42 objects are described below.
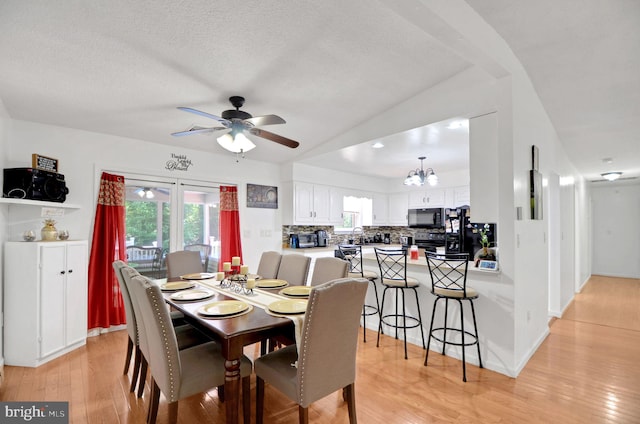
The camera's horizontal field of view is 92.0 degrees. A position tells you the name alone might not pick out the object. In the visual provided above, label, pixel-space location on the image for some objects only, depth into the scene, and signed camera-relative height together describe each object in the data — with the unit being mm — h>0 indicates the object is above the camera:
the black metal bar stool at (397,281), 3116 -665
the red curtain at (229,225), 4672 -119
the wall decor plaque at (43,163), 3051 +565
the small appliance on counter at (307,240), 5430 -414
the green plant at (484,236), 2991 -194
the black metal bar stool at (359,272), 3518 -667
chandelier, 4746 +579
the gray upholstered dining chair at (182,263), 3407 -520
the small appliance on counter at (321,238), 5695 -390
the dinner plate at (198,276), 3121 -605
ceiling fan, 2651 +793
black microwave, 6113 -34
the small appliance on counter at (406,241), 6437 -527
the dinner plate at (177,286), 2678 -605
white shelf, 2712 +147
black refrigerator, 4321 -210
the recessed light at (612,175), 6008 +801
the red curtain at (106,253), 3576 -420
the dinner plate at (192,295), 2334 -607
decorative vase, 3084 -134
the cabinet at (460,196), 5847 +385
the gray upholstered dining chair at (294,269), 3152 -546
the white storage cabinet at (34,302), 2842 -789
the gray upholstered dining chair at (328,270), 2746 -484
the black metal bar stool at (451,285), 2680 -648
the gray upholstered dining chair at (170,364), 1706 -892
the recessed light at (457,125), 3184 +971
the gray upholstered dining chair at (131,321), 2342 -794
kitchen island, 2668 -920
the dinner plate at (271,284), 2765 -611
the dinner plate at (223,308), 1981 -610
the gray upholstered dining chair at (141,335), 2089 -916
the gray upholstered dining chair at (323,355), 1674 -790
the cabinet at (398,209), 6844 +172
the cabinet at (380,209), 6869 +171
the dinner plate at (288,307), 2021 -612
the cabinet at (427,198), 6215 +379
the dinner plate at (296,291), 2465 -607
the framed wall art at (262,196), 5039 +348
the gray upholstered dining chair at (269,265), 3441 -539
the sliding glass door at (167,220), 4000 -38
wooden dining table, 1725 -682
